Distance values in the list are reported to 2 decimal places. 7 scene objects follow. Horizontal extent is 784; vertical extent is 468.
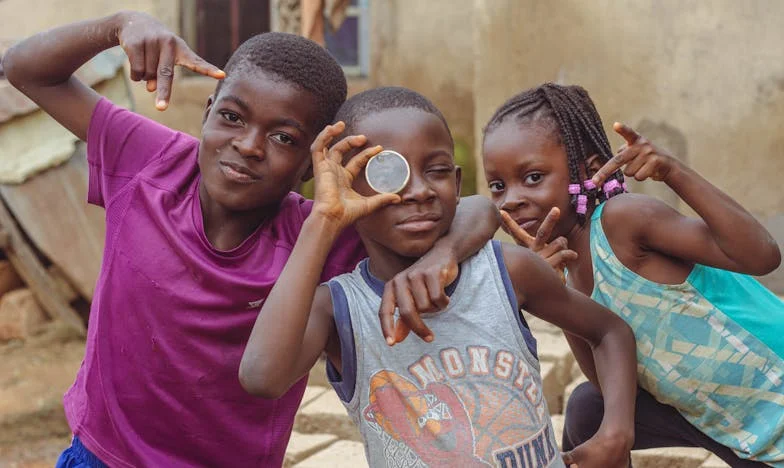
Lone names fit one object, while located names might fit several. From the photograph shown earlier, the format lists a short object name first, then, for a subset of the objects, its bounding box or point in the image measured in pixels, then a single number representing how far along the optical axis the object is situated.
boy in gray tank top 1.92
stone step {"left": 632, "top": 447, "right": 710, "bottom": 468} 3.55
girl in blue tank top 2.26
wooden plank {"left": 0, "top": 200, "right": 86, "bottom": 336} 7.23
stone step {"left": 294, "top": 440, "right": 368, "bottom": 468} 3.71
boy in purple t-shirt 2.20
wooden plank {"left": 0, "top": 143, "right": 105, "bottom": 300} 7.12
